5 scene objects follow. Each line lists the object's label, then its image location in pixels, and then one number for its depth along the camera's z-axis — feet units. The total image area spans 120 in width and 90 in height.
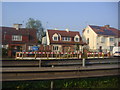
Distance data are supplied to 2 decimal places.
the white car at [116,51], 116.94
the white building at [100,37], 172.35
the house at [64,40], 155.68
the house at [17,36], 150.67
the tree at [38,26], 263.29
